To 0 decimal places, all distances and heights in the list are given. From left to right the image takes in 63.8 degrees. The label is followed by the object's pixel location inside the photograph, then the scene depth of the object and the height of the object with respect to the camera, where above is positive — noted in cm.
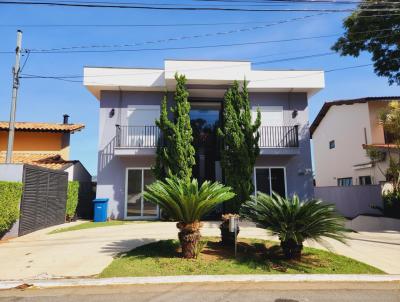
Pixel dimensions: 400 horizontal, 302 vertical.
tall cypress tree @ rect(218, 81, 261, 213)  1483 +256
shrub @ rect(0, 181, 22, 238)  966 +0
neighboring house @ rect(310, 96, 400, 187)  1983 +401
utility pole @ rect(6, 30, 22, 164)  1355 +464
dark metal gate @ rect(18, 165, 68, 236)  1096 +15
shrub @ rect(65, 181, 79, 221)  1490 +12
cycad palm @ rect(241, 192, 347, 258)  716 -46
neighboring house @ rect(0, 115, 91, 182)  1850 +367
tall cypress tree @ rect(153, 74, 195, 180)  1467 +278
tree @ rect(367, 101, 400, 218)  1361 +128
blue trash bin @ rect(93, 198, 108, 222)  1509 -36
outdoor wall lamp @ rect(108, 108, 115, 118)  1658 +454
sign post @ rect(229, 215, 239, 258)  796 -57
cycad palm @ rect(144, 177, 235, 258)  742 -2
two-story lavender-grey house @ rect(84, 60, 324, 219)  1606 +405
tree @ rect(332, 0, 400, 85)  1479 +763
